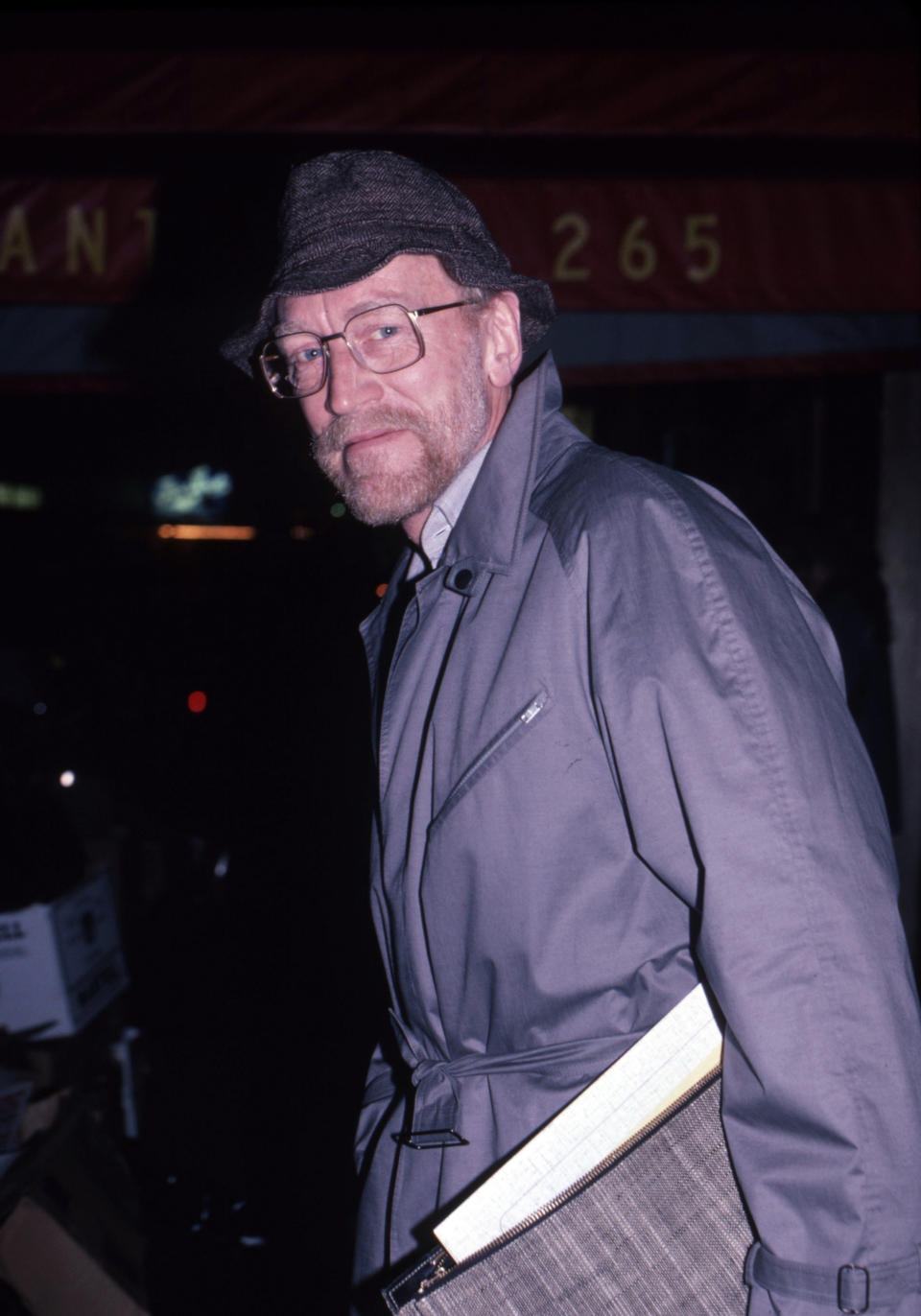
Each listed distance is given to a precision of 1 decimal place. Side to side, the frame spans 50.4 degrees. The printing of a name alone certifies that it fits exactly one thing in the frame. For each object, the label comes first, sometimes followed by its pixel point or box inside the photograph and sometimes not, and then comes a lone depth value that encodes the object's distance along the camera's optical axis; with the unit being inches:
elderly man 38.8
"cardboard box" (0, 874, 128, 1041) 130.9
